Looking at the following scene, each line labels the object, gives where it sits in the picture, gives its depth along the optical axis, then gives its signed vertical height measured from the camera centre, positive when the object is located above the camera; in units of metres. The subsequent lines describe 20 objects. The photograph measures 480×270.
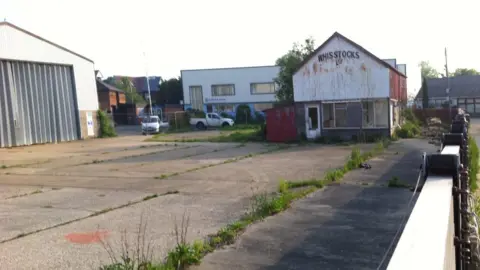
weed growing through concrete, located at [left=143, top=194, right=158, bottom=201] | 9.59 -1.93
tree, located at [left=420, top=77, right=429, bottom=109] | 65.31 -0.03
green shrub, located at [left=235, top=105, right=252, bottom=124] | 57.04 -1.11
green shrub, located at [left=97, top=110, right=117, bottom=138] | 36.94 -0.97
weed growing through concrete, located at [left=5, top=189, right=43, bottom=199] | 10.45 -1.86
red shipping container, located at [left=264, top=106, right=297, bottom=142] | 27.38 -1.31
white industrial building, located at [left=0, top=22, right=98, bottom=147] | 28.12 +1.89
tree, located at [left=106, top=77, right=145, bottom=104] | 89.88 +5.33
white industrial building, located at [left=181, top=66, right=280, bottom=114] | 60.75 +2.88
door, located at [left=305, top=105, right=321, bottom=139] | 27.09 -1.19
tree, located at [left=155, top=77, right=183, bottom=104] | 74.56 +3.16
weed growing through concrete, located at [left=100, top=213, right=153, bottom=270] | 4.45 -1.80
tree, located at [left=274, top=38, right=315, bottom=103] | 37.31 +3.18
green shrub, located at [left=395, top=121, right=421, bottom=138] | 27.36 -2.26
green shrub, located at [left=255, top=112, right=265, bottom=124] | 56.16 -1.58
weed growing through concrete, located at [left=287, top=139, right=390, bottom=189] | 10.72 -2.03
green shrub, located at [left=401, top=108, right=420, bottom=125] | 35.01 -1.66
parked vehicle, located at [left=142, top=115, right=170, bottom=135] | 42.62 -1.34
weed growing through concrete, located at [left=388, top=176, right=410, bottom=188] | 10.16 -2.07
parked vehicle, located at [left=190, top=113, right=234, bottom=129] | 49.25 -1.54
